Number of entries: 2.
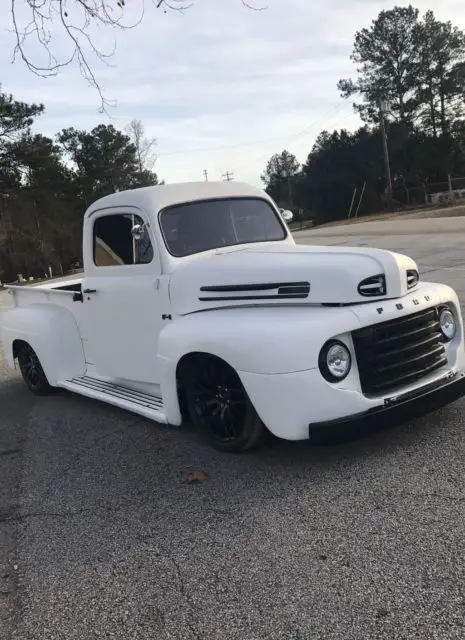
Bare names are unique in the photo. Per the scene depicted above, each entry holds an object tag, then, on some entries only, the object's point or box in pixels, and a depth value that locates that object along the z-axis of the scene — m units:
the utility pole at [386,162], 49.50
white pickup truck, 3.86
